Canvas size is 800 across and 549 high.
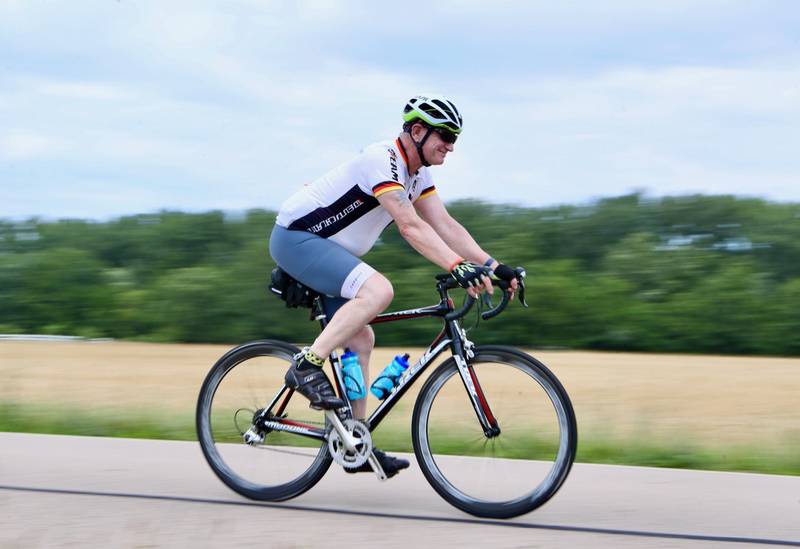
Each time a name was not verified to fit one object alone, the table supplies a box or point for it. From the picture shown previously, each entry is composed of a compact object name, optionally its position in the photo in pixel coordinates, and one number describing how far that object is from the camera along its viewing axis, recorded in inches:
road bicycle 195.6
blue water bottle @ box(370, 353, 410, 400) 204.7
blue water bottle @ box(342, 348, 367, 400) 209.2
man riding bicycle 195.8
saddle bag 211.5
